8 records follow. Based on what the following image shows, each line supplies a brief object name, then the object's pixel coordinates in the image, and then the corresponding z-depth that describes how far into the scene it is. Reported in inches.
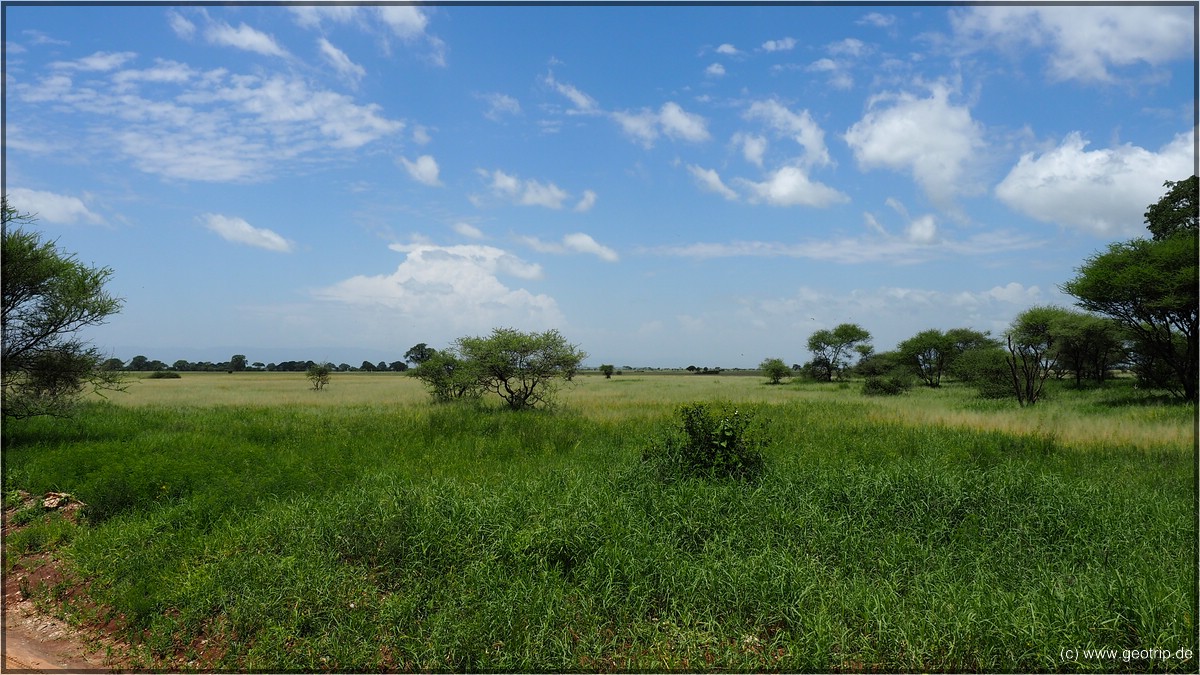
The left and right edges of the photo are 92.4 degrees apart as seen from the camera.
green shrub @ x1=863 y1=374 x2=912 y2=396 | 1509.6
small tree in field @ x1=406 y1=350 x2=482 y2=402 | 928.9
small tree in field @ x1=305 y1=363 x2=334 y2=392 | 1632.6
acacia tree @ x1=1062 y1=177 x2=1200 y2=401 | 816.3
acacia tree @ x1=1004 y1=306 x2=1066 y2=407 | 1059.3
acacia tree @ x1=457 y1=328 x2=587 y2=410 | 878.4
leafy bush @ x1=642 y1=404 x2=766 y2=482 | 353.7
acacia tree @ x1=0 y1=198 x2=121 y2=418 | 547.5
